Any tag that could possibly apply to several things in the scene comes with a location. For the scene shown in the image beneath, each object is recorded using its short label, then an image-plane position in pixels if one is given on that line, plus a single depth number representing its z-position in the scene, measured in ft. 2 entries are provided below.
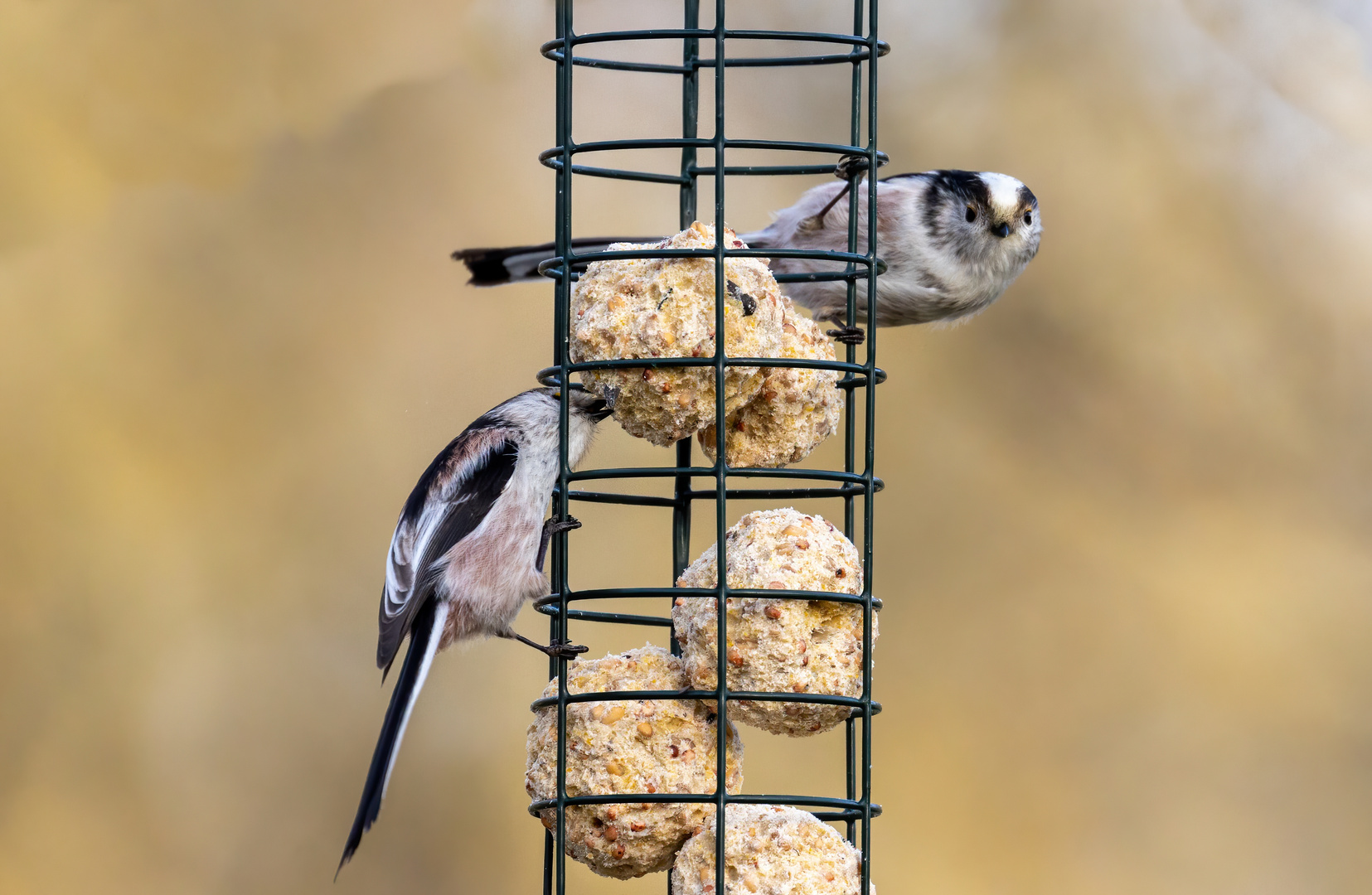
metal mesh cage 18.47
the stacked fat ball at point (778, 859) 17.66
